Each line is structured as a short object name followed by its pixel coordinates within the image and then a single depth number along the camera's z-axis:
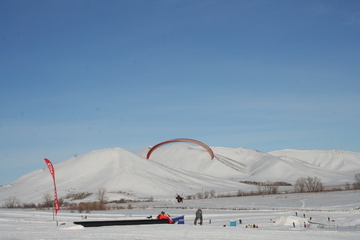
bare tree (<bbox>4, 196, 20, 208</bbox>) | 115.21
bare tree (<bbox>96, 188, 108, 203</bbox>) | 113.53
